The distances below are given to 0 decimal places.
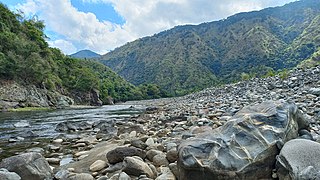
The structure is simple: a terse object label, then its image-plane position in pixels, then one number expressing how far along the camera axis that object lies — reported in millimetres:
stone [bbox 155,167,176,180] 3576
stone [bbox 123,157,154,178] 3960
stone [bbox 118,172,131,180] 3748
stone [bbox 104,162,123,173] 4494
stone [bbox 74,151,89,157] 6241
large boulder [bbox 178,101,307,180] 3065
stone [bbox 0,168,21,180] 3633
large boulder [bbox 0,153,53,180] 4082
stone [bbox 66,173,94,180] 4033
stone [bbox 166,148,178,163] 4357
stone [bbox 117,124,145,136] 8554
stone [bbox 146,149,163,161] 4778
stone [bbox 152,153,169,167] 4440
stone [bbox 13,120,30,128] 12126
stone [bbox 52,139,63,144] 7958
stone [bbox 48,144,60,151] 6944
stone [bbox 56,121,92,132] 11089
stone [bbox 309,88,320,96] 8166
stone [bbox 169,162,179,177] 3608
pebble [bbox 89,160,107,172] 4696
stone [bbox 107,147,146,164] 4832
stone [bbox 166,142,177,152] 4803
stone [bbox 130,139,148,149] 5336
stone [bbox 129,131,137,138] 7789
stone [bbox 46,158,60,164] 5601
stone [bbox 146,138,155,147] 5674
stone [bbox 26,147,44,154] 6624
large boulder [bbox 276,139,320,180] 2554
